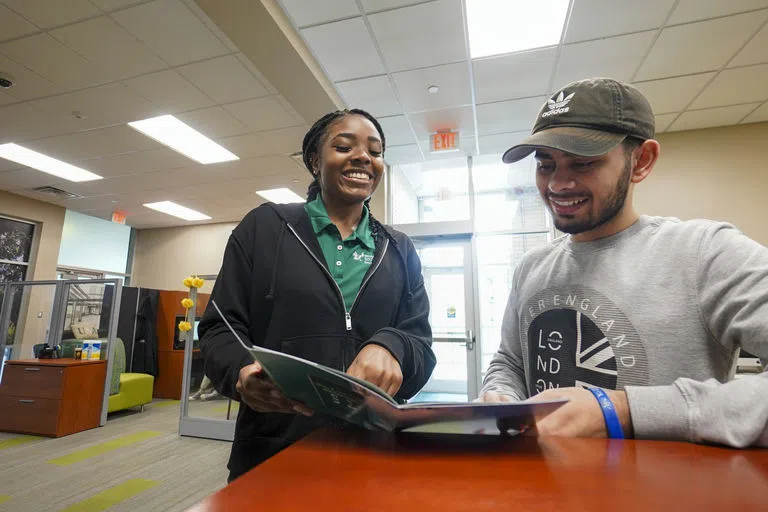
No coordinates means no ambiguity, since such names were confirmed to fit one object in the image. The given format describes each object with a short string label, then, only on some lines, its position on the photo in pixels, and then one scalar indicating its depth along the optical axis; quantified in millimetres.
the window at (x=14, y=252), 6309
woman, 779
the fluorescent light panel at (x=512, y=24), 2529
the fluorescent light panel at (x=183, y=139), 4059
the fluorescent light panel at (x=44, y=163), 4707
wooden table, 301
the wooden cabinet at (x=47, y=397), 3750
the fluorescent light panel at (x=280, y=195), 6197
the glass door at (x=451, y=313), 4480
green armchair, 4312
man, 566
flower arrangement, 3828
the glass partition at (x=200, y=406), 3783
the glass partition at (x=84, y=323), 4211
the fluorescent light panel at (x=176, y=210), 6888
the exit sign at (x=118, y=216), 7319
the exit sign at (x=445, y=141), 4094
